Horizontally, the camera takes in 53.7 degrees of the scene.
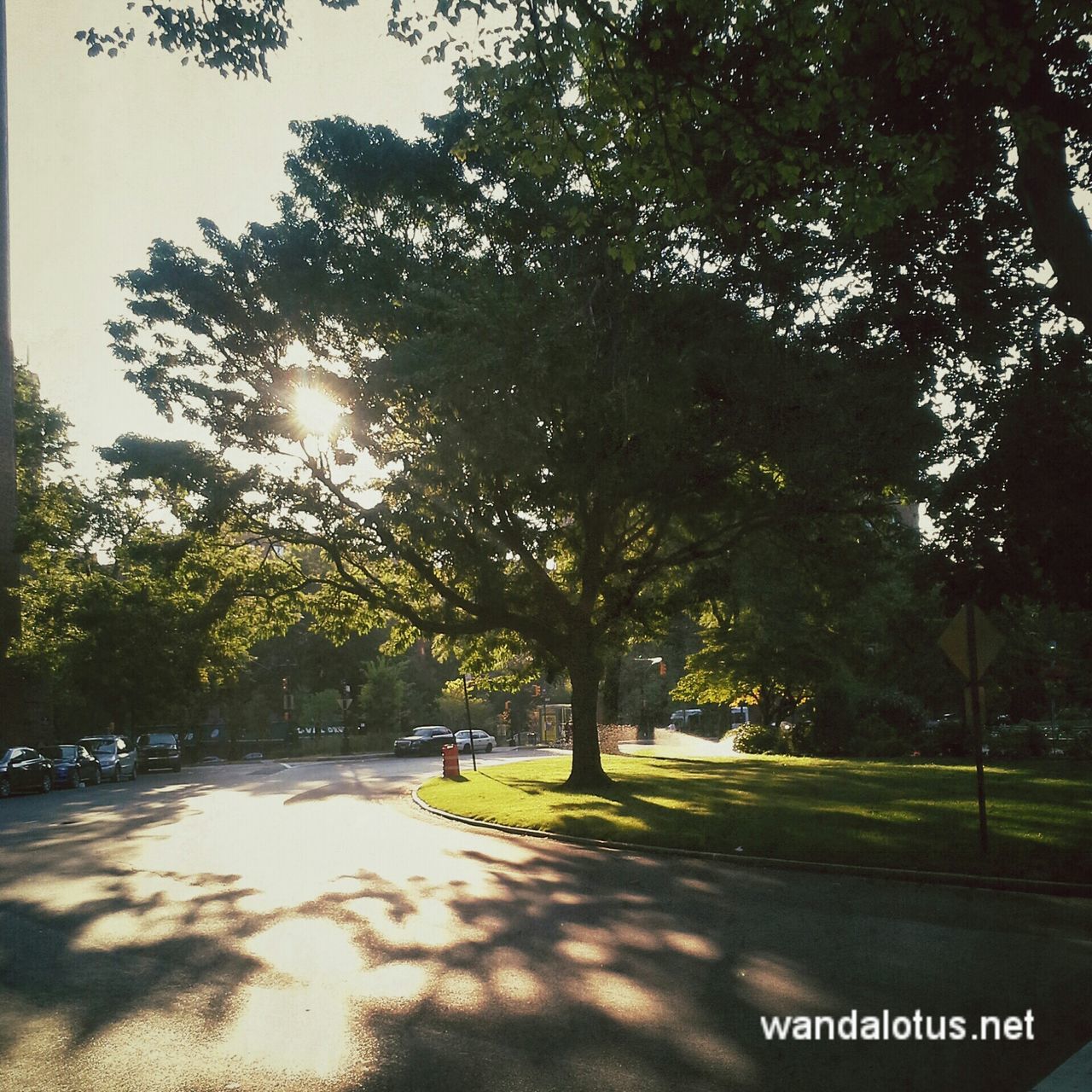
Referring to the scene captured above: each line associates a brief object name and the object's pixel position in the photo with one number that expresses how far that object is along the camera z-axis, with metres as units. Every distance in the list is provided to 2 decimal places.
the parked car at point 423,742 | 55.09
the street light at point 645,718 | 68.03
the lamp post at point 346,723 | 63.50
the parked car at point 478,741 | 58.50
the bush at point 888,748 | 37.97
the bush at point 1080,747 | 31.28
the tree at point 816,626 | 25.95
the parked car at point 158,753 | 50.06
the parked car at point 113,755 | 40.75
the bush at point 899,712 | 40.69
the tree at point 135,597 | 25.64
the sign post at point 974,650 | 12.66
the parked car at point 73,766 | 35.31
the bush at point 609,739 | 48.09
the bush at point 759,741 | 44.19
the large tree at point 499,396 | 17.00
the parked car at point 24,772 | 31.42
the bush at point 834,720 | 40.19
